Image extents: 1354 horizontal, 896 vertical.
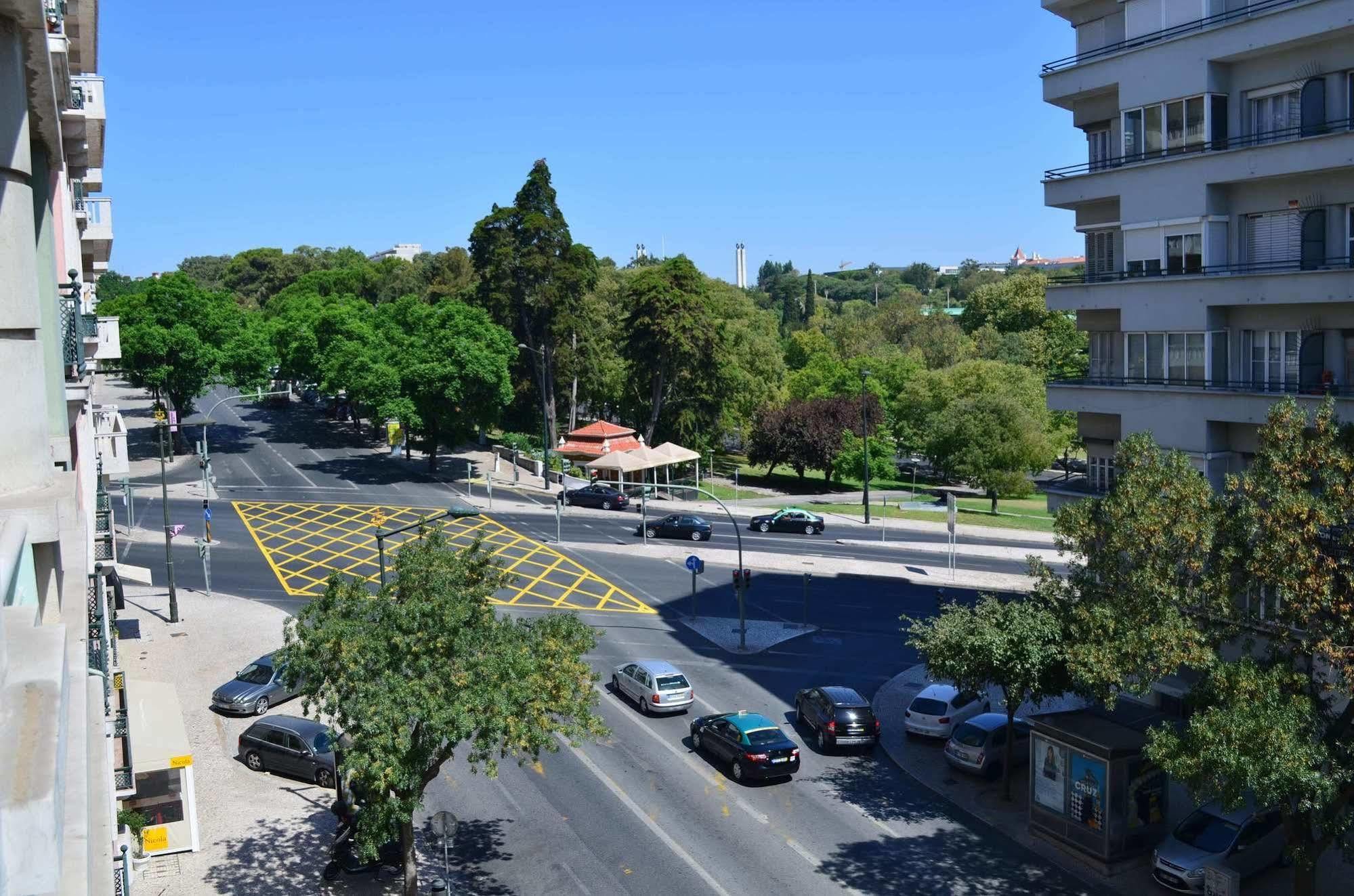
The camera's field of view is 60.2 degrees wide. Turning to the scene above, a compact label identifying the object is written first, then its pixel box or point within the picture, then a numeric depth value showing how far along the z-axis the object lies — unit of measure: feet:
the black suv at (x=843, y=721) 90.94
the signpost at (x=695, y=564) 125.70
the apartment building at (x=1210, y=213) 77.05
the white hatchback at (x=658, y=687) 100.01
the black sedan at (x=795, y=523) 184.96
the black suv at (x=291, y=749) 84.79
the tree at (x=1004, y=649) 75.36
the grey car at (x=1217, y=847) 66.85
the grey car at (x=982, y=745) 85.97
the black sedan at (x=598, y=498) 196.95
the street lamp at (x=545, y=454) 202.80
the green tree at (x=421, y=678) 58.75
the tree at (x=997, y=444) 230.07
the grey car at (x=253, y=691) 98.73
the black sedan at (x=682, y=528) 173.06
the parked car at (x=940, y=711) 93.97
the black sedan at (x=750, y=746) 84.48
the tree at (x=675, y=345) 230.27
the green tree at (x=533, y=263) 232.12
